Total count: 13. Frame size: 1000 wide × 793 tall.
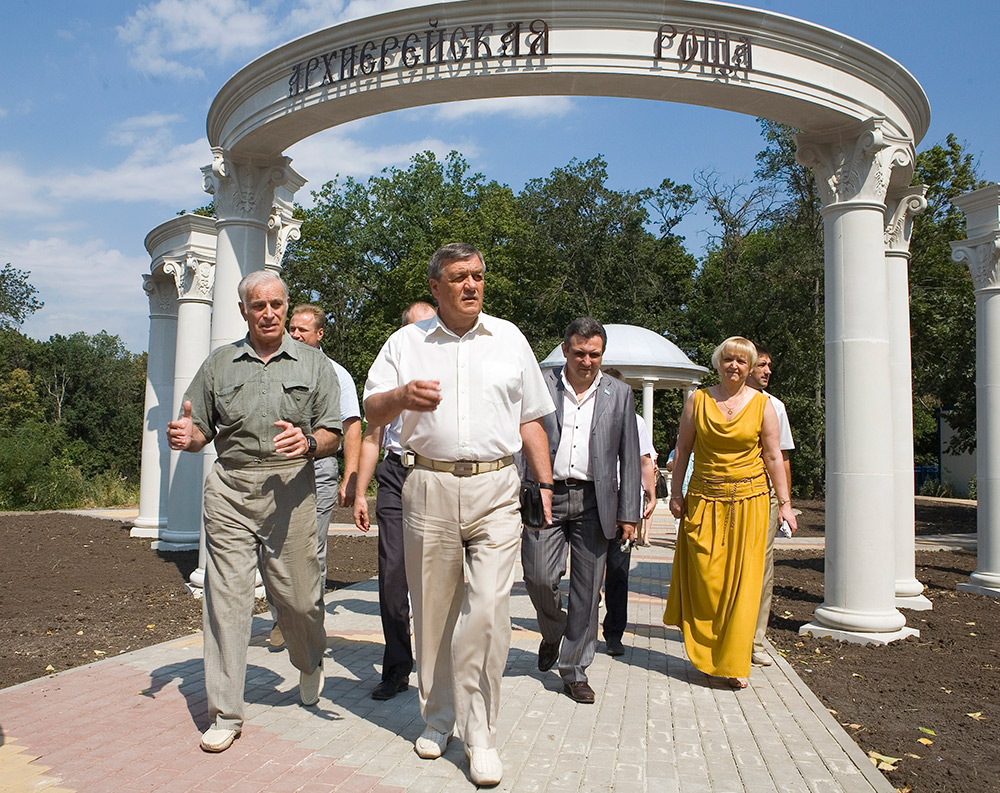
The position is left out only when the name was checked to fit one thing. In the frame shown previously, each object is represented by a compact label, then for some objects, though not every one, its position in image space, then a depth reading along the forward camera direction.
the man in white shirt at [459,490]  3.87
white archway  6.69
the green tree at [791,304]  28.98
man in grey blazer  5.19
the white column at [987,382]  9.77
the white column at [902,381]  8.45
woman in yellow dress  5.46
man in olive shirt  4.09
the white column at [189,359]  12.03
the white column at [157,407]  14.03
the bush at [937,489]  31.47
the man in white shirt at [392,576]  5.05
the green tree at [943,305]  19.48
